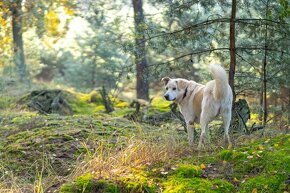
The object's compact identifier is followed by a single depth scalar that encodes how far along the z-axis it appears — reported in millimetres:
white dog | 6117
